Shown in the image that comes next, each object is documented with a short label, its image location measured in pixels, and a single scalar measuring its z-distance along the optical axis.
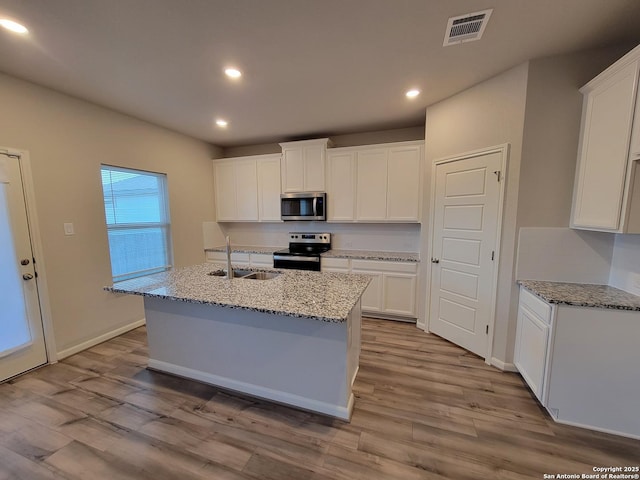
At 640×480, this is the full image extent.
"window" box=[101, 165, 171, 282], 3.15
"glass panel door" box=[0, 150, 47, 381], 2.25
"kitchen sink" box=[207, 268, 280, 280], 2.54
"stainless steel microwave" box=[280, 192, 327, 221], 3.93
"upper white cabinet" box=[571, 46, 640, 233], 1.63
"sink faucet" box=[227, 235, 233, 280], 2.36
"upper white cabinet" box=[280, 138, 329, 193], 3.88
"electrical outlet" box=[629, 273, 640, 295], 1.84
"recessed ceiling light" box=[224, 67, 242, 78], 2.19
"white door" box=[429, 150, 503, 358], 2.45
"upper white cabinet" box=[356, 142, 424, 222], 3.47
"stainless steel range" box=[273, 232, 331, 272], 3.83
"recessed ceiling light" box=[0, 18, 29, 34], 1.61
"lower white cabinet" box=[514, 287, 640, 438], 1.65
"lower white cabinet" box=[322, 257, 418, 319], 3.41
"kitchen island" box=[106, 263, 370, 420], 1.80
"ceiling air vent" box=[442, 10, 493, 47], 1.62
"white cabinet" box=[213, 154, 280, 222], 4.27
